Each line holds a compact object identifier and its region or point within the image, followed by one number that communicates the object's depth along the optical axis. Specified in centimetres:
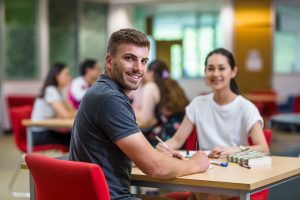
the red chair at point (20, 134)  549
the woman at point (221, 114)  336
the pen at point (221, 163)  265
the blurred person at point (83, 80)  689
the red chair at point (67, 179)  192
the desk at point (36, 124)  535
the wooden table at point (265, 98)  954
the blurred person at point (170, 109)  523
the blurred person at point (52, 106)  569
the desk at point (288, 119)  613
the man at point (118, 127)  218
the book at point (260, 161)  263
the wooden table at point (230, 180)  221
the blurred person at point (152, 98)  547
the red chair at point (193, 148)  288
